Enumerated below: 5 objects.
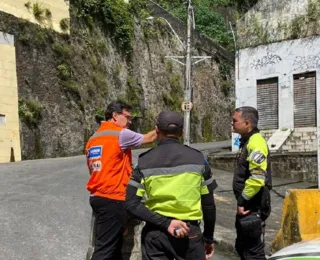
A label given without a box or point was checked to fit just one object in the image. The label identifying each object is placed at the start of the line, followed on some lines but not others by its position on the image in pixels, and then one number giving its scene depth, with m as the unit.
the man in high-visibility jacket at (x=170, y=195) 3.53
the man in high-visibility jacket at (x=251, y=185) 4.61
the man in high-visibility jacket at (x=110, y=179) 4.48
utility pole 20.69
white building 15.64
